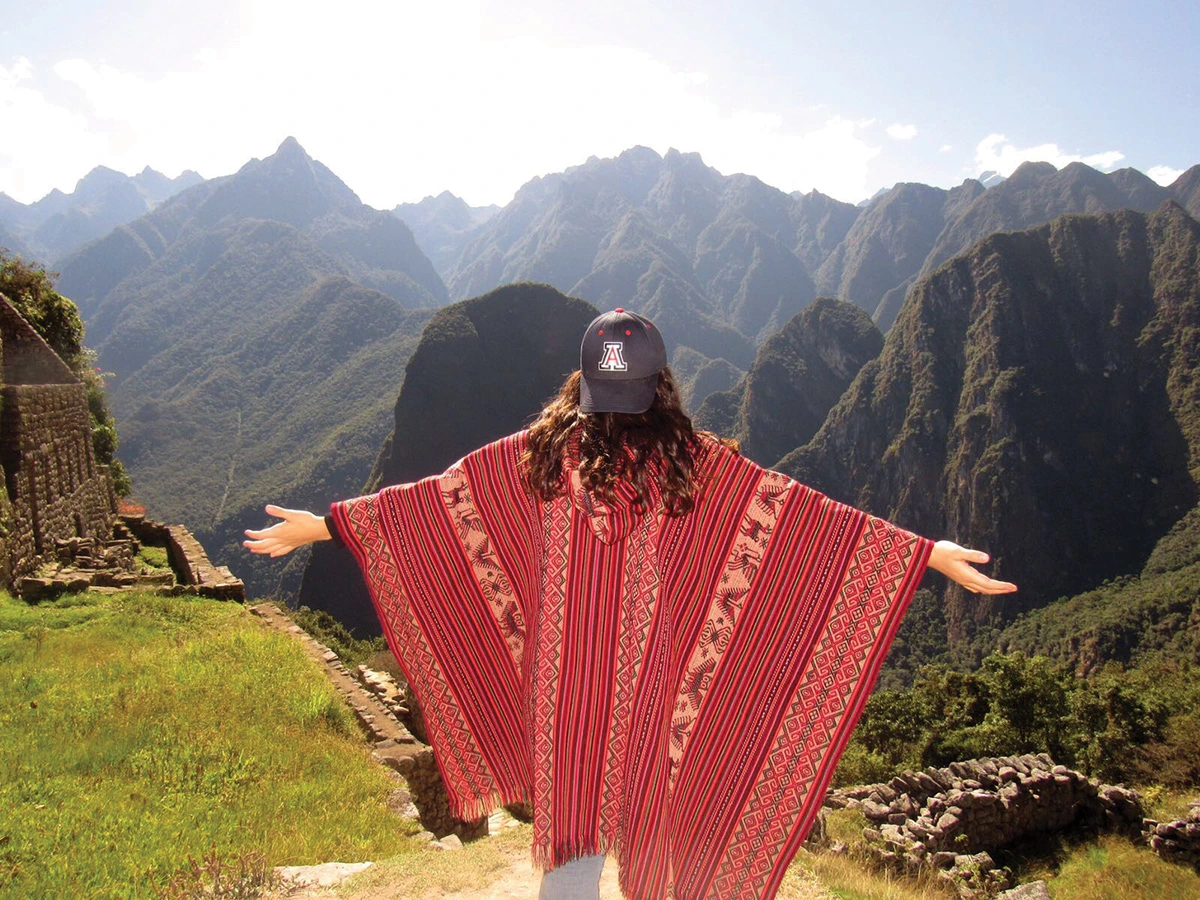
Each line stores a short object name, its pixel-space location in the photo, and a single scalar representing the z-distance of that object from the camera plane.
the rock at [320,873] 3.13
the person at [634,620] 2.40
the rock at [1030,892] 6.28
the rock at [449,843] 4.01
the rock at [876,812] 9.93
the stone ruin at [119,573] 8.39
